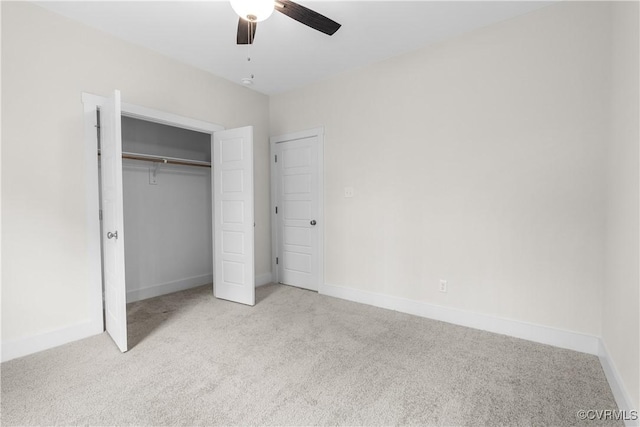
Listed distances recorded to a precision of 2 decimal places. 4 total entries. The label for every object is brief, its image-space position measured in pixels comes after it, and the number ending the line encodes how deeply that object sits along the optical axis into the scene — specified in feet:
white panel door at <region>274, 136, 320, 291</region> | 13.25
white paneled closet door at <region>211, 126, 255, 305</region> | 11.32
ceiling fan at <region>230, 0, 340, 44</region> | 5.66
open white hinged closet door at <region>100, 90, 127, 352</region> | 7.77
